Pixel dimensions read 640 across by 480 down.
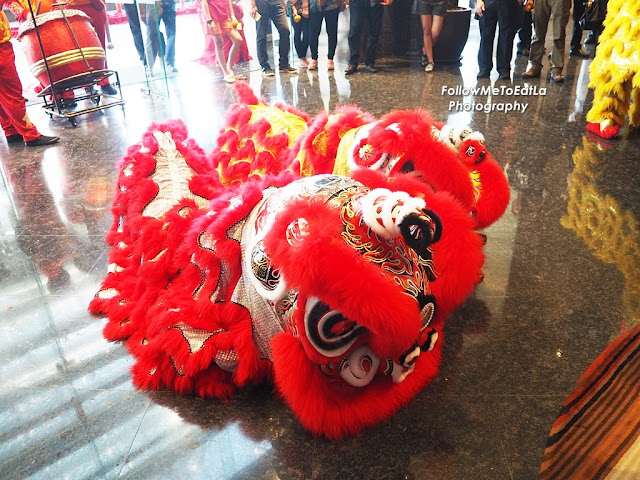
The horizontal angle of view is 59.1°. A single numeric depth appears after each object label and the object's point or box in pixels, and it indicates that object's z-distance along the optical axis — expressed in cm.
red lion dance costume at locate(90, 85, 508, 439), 133
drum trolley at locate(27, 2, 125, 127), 400
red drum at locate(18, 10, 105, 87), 397
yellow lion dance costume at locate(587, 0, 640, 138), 339
